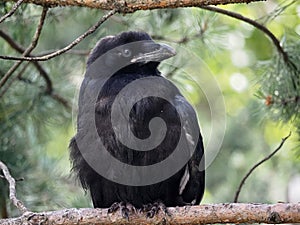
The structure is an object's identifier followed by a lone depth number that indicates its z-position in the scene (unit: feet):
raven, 24.59
